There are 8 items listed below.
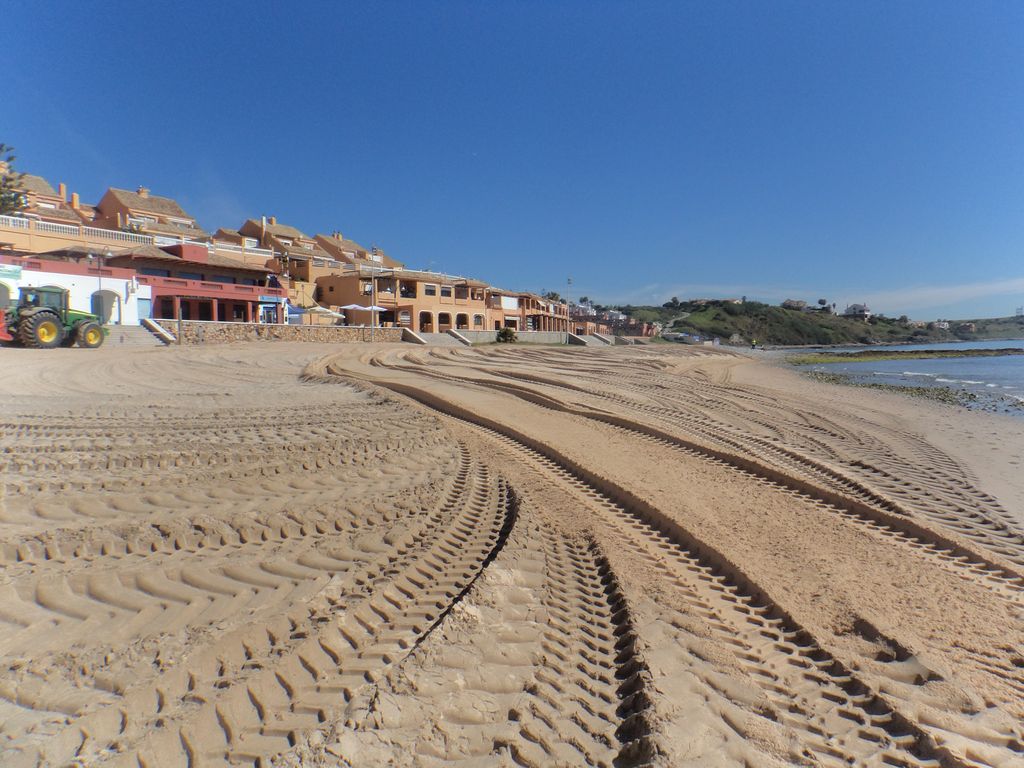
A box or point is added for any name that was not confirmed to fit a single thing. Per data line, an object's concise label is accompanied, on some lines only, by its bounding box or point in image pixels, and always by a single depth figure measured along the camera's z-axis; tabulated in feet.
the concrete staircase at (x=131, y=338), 77.59
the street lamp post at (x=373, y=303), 116.67
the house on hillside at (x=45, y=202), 126.72
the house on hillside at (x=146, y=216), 149.59
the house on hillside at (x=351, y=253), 200.44
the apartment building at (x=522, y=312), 191.31
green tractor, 60.95
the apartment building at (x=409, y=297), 152.87
